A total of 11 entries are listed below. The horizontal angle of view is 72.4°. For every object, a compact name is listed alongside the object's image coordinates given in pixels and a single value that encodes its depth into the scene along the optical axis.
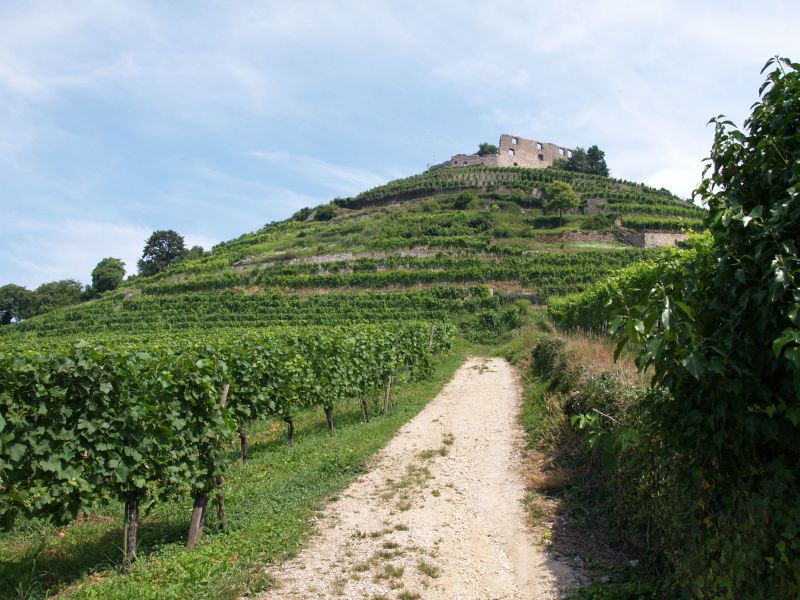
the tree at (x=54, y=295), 82.19
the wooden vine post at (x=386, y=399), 14.41
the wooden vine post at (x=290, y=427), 11.68
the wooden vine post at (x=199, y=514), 6.22
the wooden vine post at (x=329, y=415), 12.54
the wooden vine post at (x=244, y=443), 10.44
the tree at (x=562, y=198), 63.78
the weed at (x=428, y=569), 5.34
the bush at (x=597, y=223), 58.53
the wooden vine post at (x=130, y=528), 5.72
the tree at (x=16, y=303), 80.71
